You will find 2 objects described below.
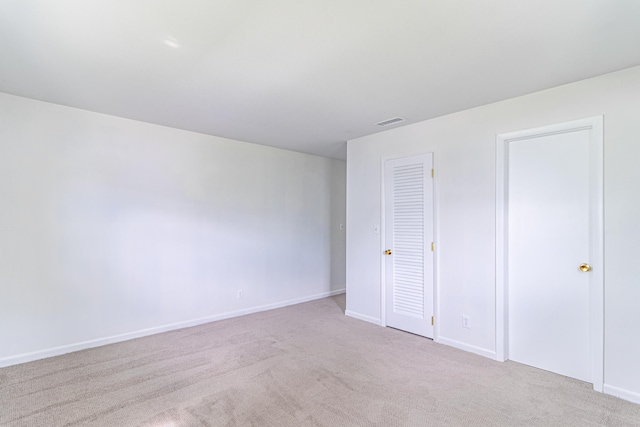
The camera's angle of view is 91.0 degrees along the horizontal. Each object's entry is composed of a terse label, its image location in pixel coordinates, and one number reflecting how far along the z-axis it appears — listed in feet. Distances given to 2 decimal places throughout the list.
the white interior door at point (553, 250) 8.51
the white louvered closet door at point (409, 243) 11.84
